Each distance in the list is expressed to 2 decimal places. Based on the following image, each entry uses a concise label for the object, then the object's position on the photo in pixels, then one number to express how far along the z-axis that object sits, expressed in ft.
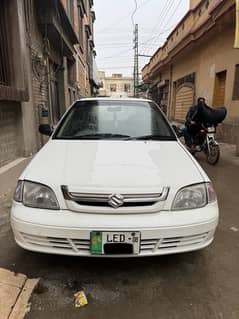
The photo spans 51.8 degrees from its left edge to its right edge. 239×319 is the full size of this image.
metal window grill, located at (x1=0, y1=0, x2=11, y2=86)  13.76
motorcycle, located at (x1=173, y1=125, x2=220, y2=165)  17.74
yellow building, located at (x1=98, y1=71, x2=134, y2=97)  210.30
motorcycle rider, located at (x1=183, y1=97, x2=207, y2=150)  18.10
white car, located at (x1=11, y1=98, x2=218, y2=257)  5.58
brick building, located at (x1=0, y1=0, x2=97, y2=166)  13.82
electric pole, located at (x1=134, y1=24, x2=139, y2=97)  114.01
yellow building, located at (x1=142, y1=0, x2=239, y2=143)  22.97
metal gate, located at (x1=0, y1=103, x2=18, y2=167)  12.97
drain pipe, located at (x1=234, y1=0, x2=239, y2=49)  16.65
